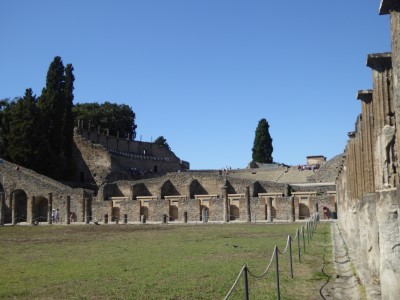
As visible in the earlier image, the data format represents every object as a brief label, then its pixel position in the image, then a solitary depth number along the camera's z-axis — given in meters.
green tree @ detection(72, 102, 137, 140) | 69.28
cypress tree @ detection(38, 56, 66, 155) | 49.19
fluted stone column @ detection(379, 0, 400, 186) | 4.59
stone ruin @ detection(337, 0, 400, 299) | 5.02
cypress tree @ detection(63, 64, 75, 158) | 50.66
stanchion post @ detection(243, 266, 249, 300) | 5.43
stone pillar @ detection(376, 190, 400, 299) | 5.62
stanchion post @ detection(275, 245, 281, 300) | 7.29
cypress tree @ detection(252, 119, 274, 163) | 64.19
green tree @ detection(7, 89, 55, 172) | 46.88
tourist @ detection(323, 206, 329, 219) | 35.00
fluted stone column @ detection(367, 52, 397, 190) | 6.45
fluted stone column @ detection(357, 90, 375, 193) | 8.70
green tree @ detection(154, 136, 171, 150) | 81.81
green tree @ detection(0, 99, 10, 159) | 50.31
